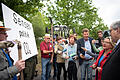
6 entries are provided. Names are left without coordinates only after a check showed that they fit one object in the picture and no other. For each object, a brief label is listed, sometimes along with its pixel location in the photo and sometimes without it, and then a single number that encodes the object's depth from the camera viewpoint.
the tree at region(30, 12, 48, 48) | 30.81
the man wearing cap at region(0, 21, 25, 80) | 1.39
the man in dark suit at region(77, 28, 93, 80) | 3.30
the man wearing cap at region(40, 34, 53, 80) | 3.83
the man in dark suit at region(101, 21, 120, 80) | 1.33
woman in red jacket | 2.30
